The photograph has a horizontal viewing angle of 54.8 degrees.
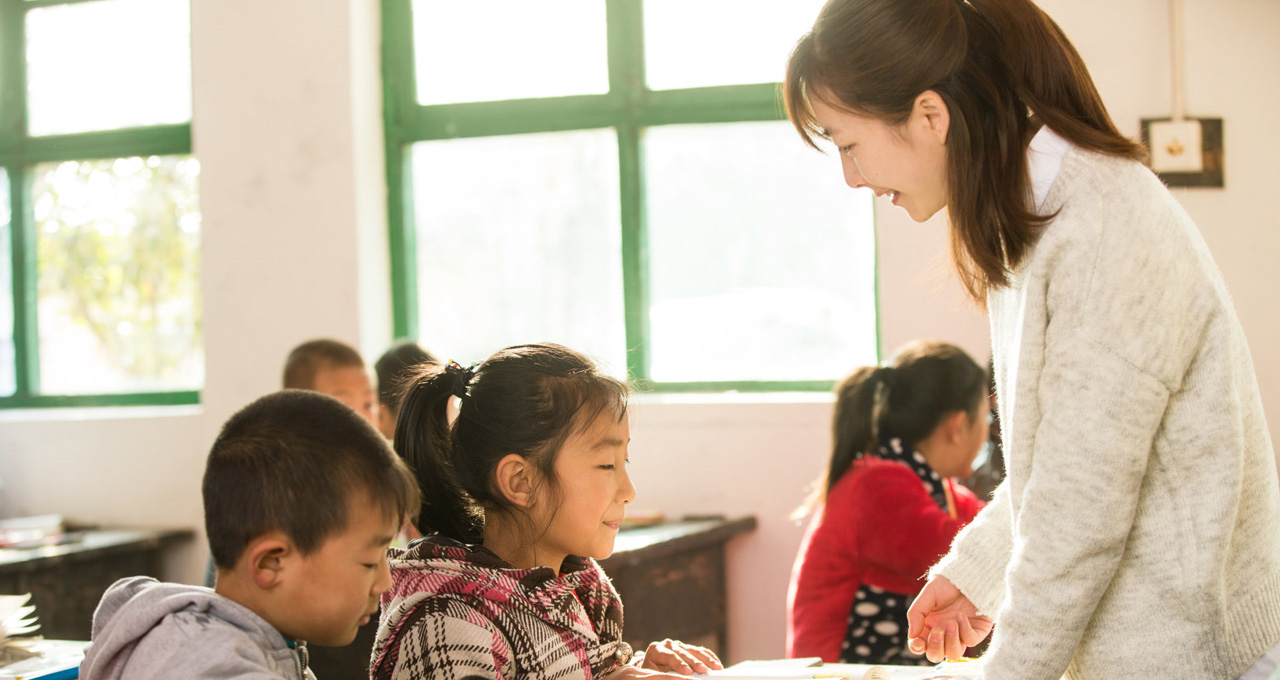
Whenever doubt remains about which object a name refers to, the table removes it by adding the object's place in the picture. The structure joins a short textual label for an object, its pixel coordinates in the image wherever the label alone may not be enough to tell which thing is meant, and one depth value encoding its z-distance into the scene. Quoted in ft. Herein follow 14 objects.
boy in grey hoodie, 3.62
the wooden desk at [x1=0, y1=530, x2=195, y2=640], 10.45
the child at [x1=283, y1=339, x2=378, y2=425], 9.18
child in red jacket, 7.37
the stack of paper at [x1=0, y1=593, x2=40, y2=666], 5.74
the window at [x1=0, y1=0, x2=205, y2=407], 13.28
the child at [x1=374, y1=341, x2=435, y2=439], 9.13
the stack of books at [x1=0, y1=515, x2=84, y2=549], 11.39
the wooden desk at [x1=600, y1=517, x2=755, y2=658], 9.44
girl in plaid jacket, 4.44
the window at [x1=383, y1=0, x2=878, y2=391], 11.53
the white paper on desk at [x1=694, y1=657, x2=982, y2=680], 4.55
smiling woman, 3.55
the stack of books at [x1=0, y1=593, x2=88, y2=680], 5.41
